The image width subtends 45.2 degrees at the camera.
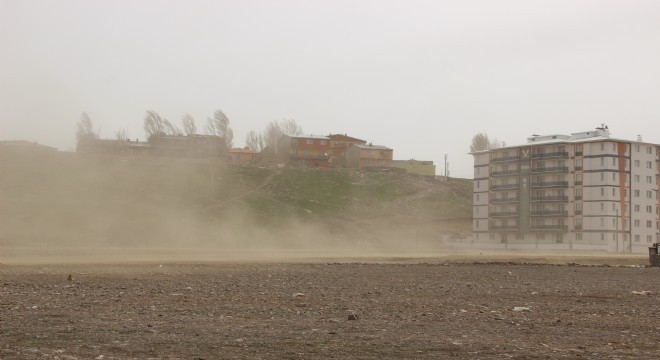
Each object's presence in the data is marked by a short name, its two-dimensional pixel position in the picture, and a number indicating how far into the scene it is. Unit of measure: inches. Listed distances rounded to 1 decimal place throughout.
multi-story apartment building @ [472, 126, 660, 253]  5098.4
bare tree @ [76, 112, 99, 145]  7768.7
